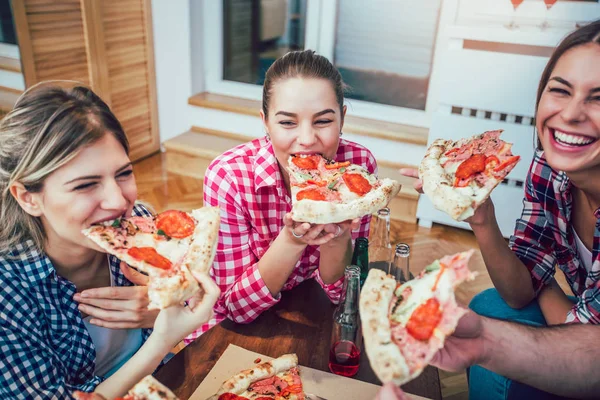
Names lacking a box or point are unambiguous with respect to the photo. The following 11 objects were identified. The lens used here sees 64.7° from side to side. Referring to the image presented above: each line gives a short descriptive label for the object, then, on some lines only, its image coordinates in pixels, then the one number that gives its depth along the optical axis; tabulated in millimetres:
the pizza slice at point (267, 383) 1283
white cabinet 3807
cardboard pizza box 1325
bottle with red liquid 1432
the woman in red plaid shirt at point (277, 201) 1743
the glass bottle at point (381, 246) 1829
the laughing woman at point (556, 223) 1651
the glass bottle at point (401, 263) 1600
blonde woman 1314
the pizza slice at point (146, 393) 1062
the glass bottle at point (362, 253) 1840
